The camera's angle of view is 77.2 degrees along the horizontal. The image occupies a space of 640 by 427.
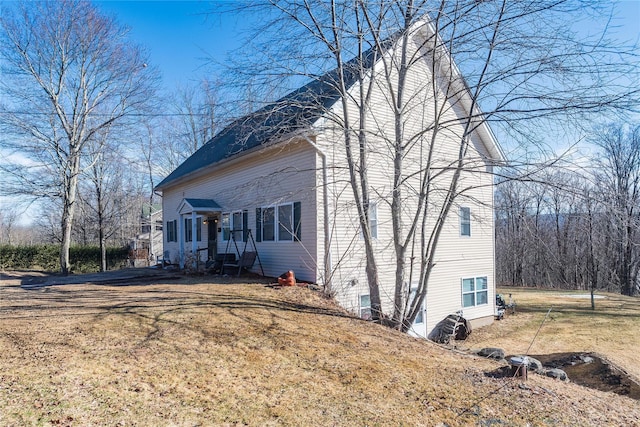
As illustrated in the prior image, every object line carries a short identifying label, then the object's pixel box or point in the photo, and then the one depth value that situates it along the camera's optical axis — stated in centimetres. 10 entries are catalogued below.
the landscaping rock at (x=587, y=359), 847
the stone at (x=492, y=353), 734
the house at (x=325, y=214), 940
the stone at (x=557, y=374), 612
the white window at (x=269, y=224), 1102
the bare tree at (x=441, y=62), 608
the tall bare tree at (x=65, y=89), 1600
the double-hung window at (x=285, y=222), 1040
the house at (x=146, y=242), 2589
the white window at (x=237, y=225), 1236
